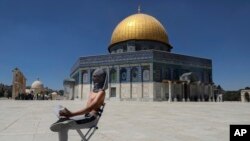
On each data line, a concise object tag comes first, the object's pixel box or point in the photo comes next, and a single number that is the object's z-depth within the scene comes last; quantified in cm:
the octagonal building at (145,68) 3653
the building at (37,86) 8025
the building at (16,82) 3962
